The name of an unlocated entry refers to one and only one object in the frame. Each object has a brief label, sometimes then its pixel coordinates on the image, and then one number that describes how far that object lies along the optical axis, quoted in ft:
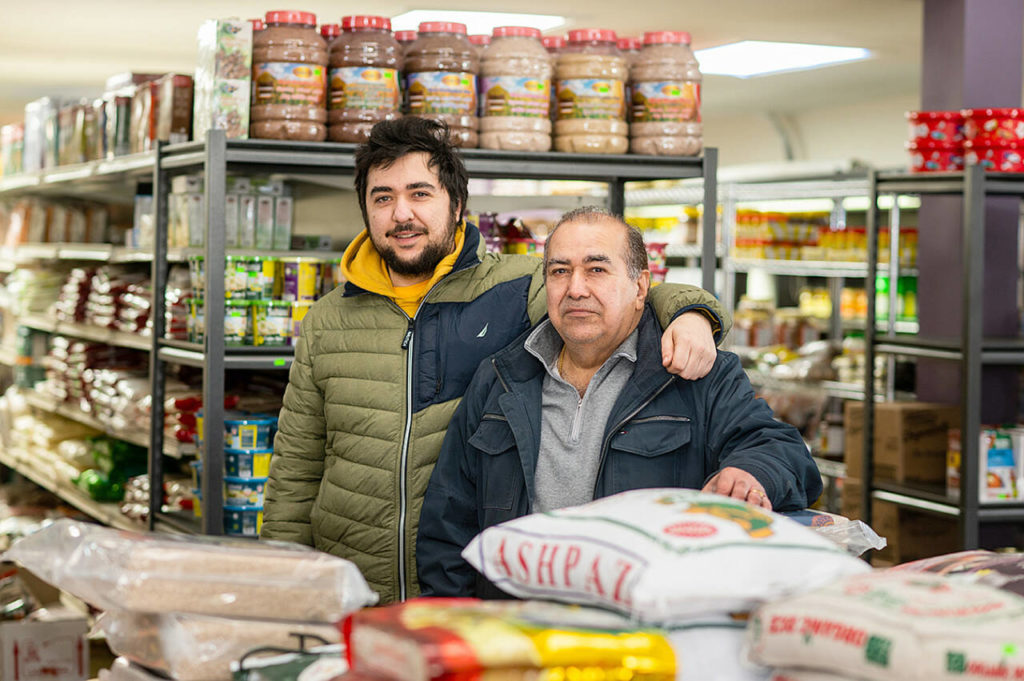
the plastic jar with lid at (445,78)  11.94
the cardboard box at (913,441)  16.94
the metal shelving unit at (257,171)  11.71
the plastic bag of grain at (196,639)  5.15
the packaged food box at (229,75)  11.66
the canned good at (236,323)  12.09
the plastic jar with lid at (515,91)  12.10
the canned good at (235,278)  12.08
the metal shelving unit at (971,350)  15.06
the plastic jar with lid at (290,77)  11.73
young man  8.63
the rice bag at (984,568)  5.76
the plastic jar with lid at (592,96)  12.24
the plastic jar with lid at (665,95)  12.41
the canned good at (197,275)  12.32
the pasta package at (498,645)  4.07
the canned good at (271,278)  12.23
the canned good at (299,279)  12.32
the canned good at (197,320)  12.43
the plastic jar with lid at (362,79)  11.78
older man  7.03
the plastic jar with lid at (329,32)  12.11
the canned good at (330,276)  12.59
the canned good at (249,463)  12.16
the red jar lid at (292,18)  11.73
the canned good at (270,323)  12.15
